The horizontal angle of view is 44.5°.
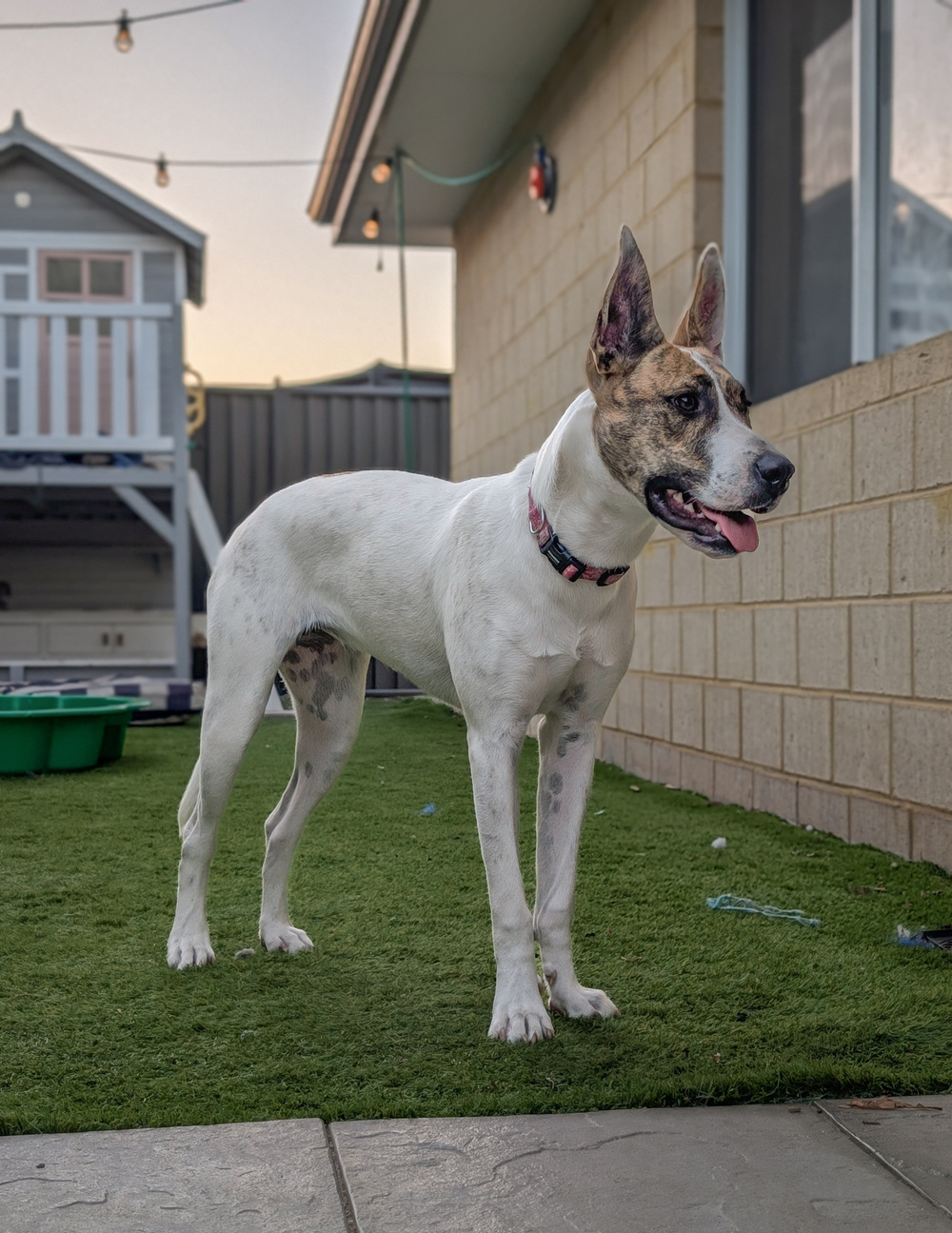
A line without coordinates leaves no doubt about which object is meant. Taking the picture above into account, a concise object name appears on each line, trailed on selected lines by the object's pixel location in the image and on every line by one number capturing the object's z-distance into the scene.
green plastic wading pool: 4.72
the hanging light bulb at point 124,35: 7.70
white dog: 1.82
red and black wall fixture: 6.38
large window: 3.32
